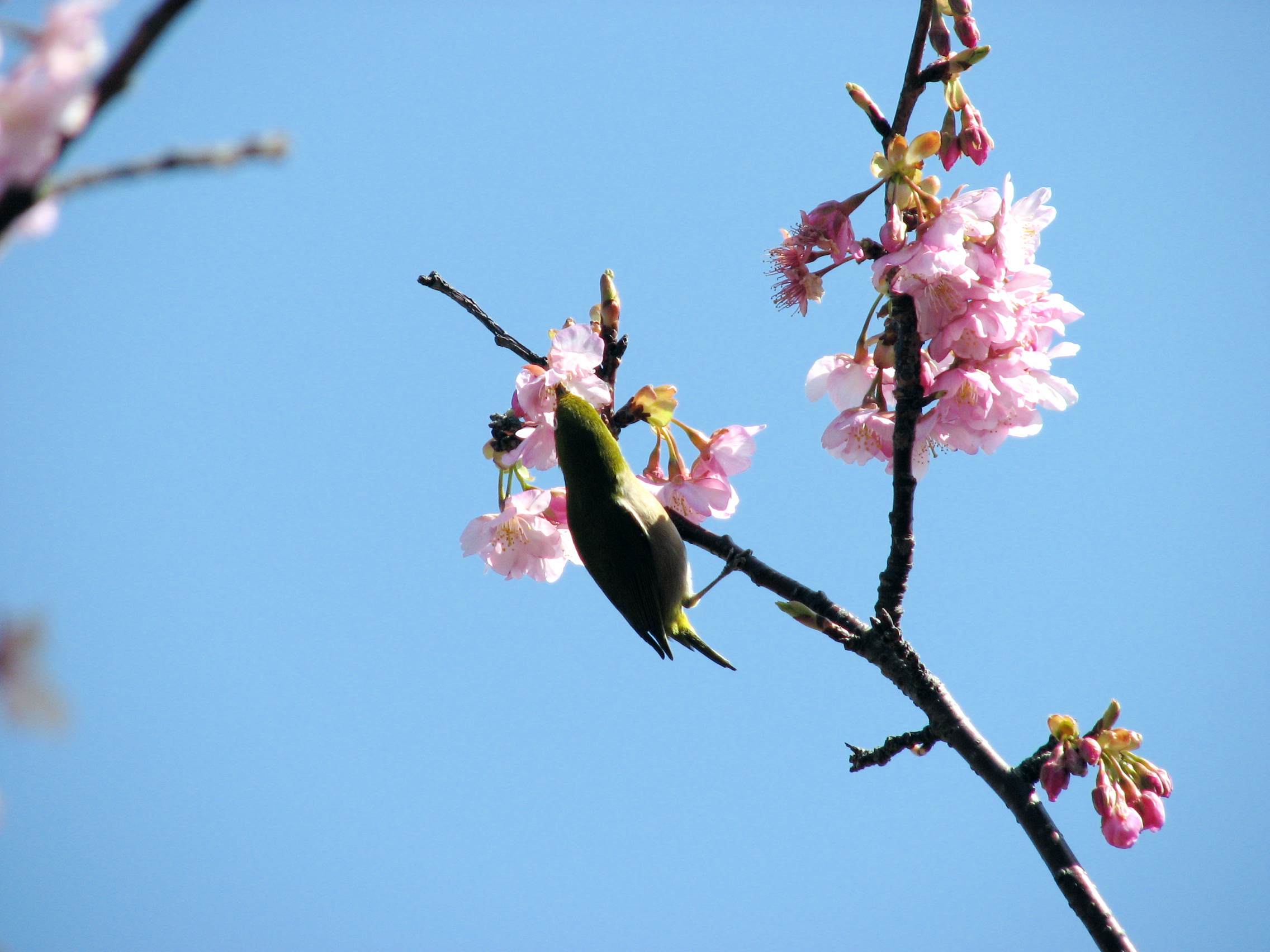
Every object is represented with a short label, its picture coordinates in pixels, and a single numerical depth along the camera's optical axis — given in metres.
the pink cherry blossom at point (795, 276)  6.02
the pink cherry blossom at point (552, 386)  6.36
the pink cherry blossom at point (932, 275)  5.34
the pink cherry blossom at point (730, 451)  6.97
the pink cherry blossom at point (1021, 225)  5.75
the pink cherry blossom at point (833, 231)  5.73
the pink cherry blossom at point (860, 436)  6.02
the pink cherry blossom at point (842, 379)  6.56
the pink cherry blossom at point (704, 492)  7.02
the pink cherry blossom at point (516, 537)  6.84
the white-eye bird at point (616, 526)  7.91
